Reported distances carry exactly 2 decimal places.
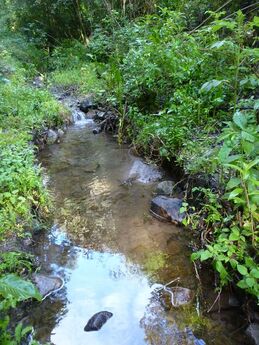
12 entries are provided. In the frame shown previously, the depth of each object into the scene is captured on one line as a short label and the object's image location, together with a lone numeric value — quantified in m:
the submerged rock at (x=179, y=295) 2.96
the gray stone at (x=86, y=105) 9.59
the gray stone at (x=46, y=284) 3.09
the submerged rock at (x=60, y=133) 7.67
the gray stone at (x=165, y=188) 4.75
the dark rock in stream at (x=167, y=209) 4.12
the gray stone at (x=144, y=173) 5.30
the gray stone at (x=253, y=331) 2.47
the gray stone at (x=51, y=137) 7.20
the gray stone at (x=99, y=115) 8.43
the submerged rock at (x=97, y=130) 7.88
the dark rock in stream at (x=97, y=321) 2.76
